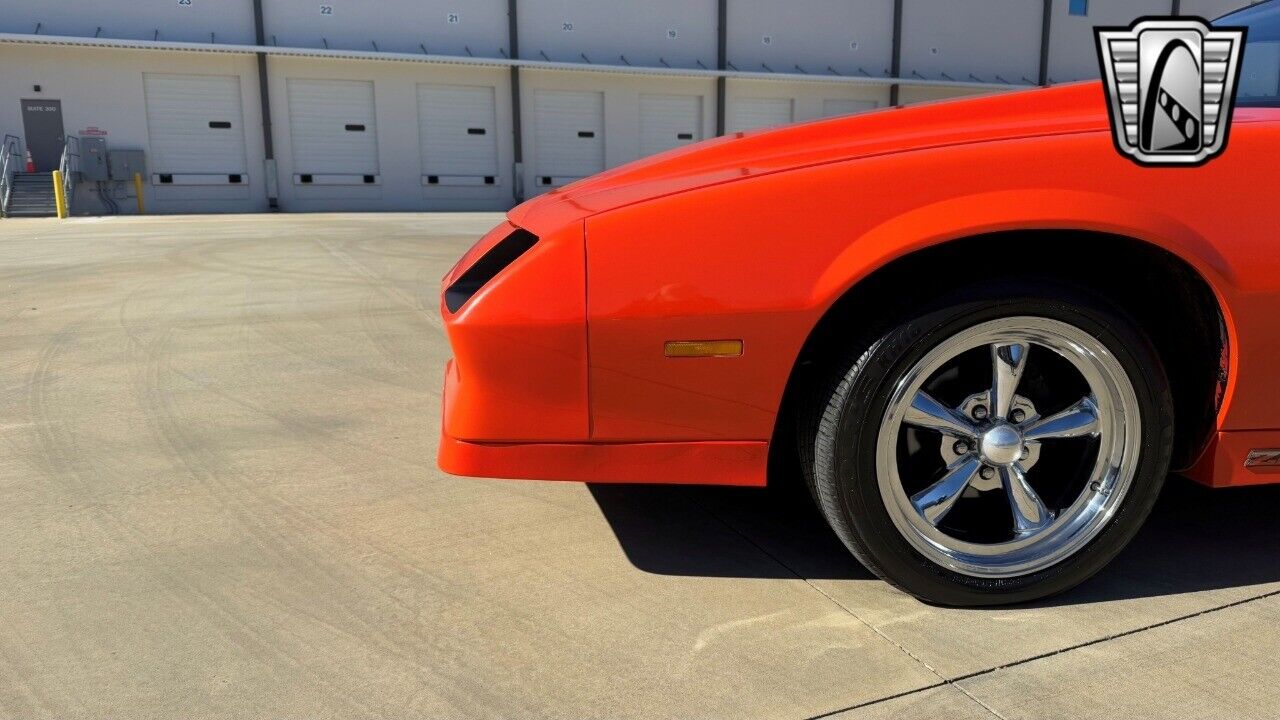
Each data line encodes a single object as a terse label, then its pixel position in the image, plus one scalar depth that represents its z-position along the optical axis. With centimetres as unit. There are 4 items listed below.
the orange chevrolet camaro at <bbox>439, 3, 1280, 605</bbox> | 202
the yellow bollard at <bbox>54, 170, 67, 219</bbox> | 1886
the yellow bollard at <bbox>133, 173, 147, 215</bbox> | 2155
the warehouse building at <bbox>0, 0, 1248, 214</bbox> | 2158
